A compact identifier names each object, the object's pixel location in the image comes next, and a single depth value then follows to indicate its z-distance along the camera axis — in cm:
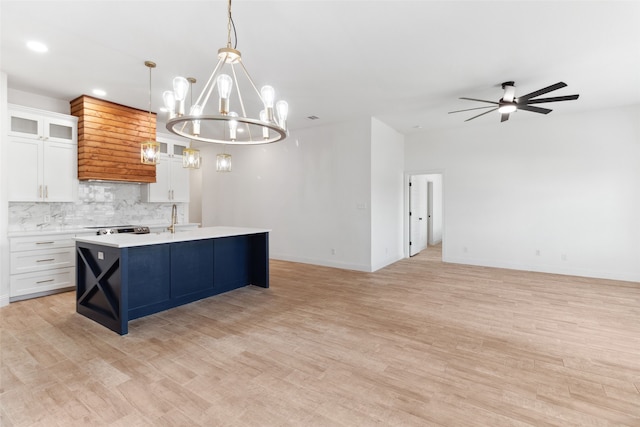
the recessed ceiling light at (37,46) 322
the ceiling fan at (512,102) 399
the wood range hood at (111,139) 481
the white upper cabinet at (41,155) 426
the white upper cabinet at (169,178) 595
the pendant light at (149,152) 383
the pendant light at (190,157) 416
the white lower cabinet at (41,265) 414
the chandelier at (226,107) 231
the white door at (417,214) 759
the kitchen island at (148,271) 321
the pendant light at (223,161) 444
